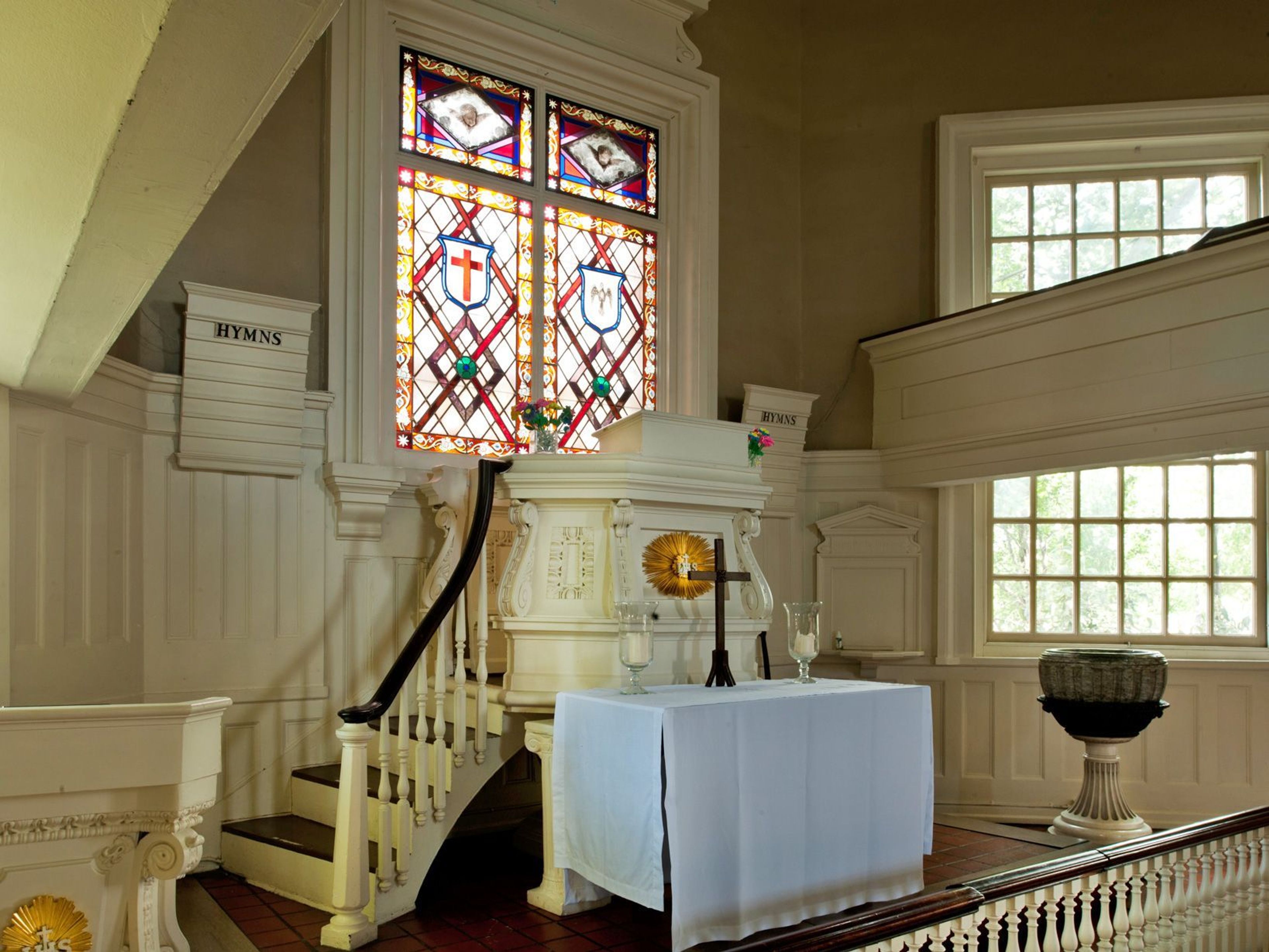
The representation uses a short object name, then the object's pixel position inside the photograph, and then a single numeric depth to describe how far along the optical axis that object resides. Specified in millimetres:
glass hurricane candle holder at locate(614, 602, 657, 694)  3539
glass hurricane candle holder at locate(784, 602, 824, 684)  4039
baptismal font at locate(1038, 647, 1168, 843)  4547
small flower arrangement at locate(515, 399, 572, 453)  4470
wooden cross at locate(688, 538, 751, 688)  3777
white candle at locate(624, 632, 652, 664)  3535
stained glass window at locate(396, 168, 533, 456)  5125
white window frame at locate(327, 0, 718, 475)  4797
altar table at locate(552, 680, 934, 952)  3160
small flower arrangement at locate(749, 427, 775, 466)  4336
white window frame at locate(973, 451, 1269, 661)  5520
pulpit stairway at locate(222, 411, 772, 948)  3611
